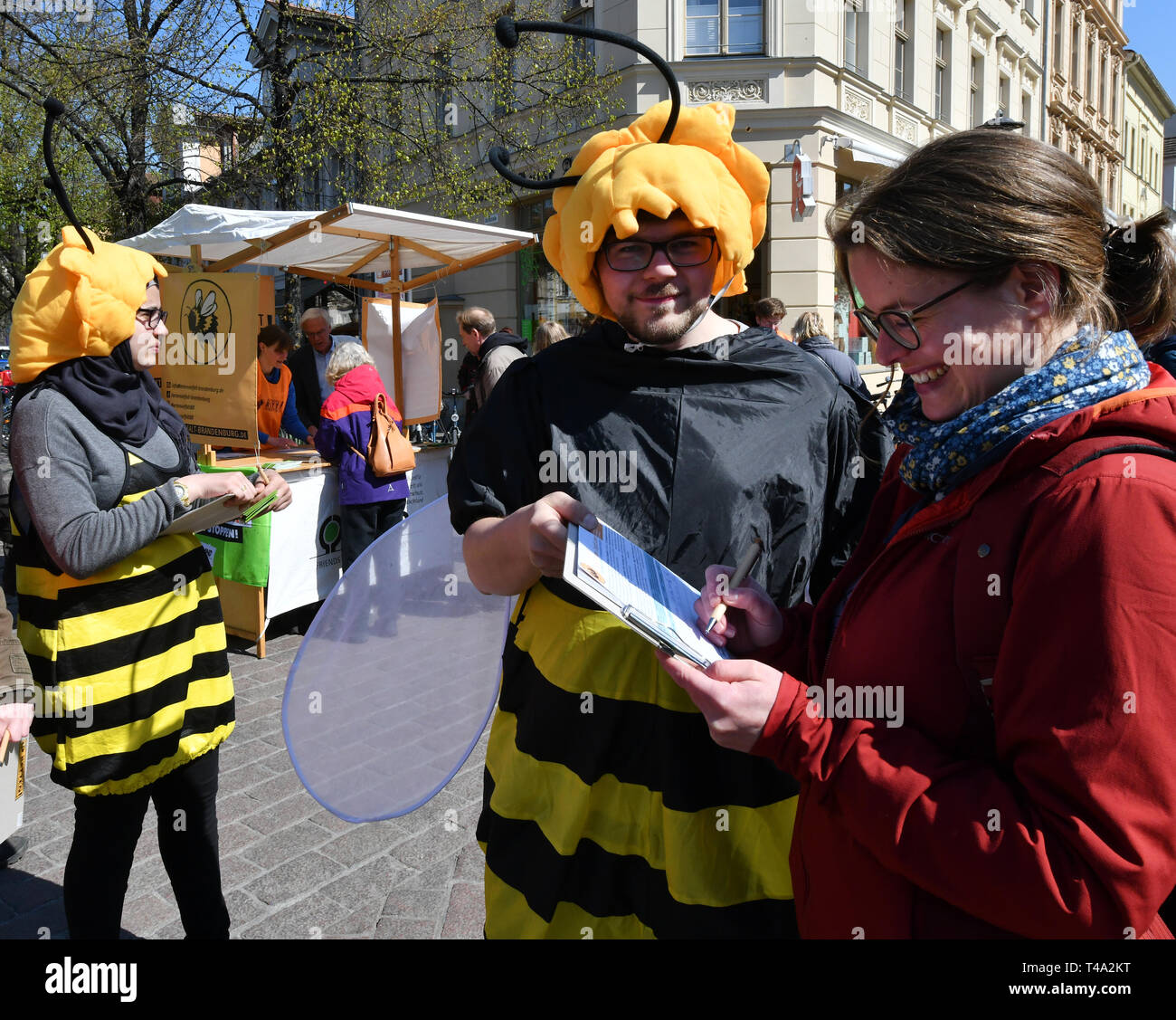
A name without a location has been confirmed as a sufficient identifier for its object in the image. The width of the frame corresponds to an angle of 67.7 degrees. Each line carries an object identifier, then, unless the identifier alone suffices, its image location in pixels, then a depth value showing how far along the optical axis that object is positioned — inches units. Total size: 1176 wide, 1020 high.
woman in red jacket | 33.5
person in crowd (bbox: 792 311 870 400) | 227.1
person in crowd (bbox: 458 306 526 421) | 235.8
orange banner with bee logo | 215.8
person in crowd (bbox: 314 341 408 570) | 222.4
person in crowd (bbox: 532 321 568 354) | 251.8
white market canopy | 252.2
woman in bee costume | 80.6
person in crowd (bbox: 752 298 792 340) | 279.4
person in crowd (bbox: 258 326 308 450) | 279.4
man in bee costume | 59.9
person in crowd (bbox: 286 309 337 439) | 301.4
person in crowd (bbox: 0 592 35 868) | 64.7
